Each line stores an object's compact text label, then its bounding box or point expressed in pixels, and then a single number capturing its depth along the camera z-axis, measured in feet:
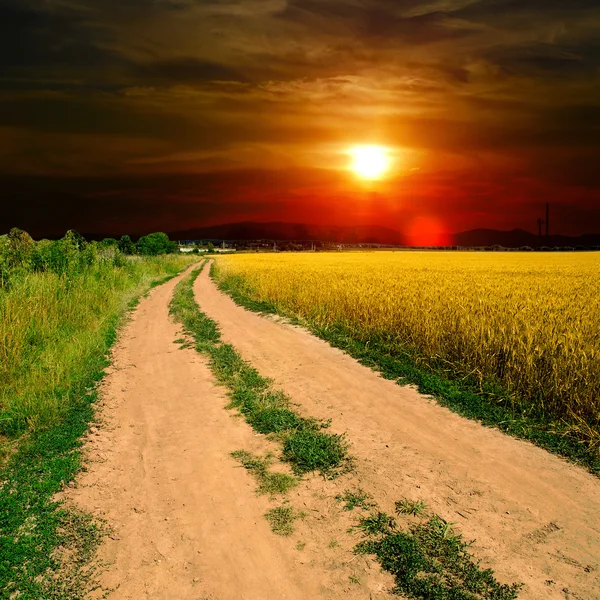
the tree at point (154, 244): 308.40
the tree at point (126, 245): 314.78
